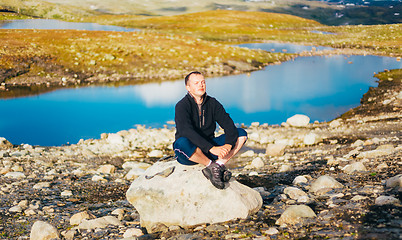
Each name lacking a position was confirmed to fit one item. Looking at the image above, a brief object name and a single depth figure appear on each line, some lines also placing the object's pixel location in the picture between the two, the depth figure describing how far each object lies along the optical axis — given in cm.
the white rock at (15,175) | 1477
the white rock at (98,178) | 1493
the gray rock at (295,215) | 809
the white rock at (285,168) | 1440
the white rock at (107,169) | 1639
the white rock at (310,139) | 2099
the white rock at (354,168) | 1194
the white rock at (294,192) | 1015
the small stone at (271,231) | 768
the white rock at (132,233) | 888
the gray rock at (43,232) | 888
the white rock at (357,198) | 886
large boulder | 879
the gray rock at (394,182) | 924
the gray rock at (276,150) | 1833
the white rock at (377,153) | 1388
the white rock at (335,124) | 2505
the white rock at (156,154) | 2055
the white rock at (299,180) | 1202
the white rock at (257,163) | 1602
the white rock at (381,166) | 1168
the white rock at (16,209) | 1107
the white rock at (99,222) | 945
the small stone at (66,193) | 1307
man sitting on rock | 891
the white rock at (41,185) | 1365
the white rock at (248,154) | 1931
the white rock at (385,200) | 825
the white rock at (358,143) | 1757
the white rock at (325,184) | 1045
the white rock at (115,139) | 2250
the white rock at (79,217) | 1002
